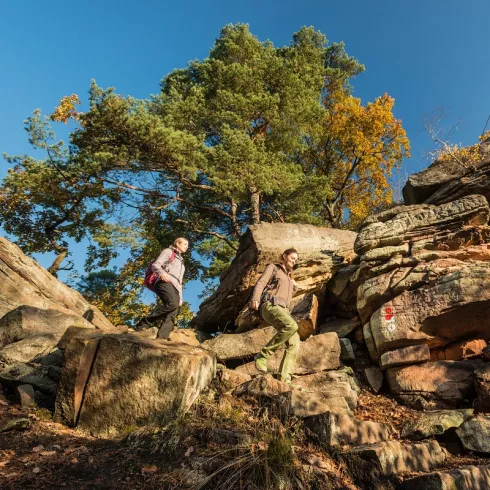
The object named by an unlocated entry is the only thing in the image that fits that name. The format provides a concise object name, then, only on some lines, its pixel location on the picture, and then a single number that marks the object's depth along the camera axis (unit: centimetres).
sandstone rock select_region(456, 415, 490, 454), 471
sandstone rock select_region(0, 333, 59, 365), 645
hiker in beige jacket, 608
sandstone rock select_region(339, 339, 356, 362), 830
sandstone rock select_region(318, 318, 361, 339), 915
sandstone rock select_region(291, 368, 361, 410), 609
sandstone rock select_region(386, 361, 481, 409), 627
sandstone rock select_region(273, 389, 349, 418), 462
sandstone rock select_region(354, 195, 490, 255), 922
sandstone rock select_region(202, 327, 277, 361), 838
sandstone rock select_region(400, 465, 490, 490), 338
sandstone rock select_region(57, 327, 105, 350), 518
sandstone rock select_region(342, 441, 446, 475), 381
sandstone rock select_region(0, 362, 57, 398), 561
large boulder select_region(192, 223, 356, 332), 1078
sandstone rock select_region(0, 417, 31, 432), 446
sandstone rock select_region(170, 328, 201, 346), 1019
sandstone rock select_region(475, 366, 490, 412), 560
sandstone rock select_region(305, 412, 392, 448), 422
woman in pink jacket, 681
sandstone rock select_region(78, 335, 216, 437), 460
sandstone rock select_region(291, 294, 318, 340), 898
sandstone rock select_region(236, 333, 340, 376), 762
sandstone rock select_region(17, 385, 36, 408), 523
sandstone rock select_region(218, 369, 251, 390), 562
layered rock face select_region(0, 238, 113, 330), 1045
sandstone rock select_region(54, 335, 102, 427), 484
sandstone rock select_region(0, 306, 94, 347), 736
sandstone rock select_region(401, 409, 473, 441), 501
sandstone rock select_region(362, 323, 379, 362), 781
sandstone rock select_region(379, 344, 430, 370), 703
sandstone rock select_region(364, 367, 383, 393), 728
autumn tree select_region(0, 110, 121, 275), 1452
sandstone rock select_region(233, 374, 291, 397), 511
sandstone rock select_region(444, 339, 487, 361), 705
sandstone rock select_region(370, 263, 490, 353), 710
